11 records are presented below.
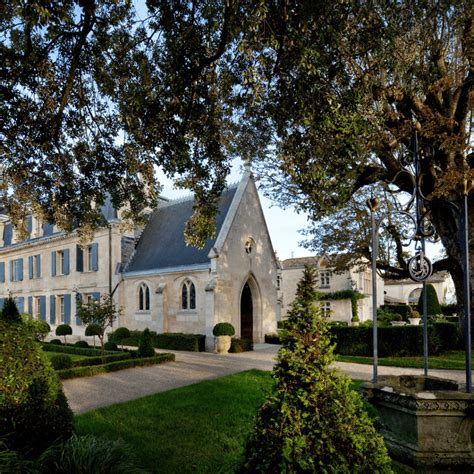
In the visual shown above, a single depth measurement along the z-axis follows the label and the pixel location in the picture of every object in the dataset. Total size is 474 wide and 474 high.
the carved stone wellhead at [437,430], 4.80
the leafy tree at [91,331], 19.16
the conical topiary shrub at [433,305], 30.30
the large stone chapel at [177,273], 20.33
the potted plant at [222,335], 18.31
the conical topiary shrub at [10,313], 5.37
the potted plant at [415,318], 28.53
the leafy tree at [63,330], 23.89
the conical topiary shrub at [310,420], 2.99
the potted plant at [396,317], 35.72
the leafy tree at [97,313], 15.13
